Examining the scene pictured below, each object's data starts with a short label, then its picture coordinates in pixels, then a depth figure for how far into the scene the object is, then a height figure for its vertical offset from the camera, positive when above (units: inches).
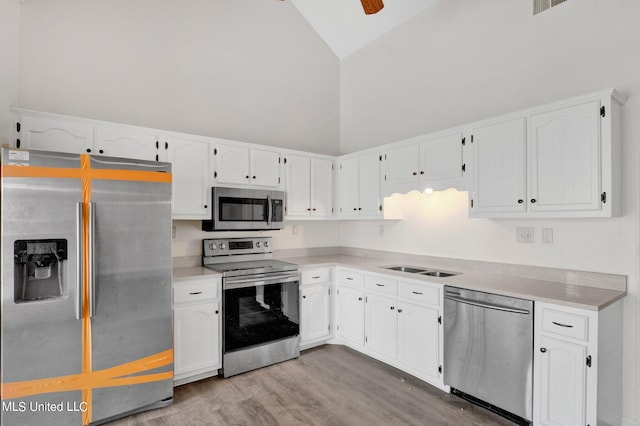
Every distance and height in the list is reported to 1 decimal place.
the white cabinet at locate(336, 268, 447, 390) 114.3 -40.3
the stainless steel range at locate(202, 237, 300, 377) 124.1 -36.1
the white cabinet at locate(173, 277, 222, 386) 114.6 -39.5
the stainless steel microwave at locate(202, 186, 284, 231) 133.6 +1.1
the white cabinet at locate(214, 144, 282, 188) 135.4 +19.3
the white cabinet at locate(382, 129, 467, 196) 118.4 +18.3
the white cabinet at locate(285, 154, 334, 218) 156.5 +12.5
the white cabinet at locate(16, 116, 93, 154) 101.0 +23.7
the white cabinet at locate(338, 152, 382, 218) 151.1 +12.2
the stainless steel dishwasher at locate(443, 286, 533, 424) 91.4 -39.3
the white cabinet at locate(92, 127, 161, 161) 111.8 +23.4
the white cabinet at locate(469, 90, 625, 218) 88.1 +14.4
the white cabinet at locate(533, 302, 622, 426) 80.6 -37.7
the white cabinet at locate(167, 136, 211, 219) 125.3 +13.3
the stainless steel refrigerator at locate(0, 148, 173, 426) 84.9 -20.1
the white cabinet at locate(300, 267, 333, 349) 144.8 -40.5
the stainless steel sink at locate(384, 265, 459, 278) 130.2 -23.0
